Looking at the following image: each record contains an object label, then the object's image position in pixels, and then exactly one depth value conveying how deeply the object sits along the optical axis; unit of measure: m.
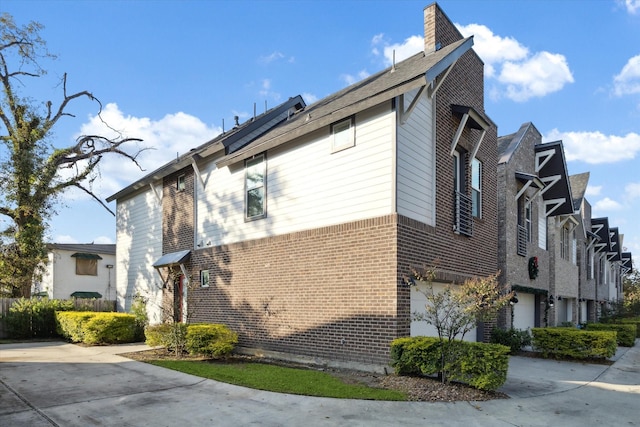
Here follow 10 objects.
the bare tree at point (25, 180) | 20.42
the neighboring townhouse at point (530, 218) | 16.39
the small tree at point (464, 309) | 8.49
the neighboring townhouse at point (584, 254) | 28.42
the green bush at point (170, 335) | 11.84
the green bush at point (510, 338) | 14.70
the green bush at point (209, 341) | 11.28
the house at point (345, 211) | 9.94
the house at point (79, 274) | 31.52
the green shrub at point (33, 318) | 16.92
